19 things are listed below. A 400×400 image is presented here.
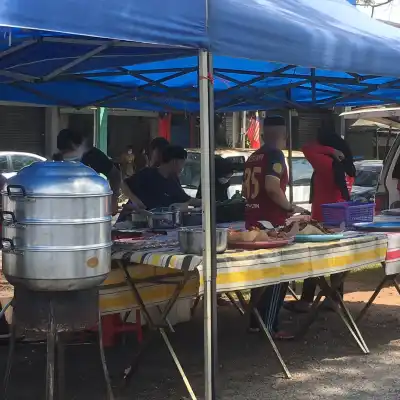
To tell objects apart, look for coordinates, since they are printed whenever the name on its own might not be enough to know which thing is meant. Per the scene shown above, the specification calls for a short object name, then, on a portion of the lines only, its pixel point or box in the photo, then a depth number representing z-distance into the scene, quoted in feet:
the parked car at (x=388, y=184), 27.74
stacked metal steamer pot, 11.22
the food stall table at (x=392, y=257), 16.92
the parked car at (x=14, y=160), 47.85
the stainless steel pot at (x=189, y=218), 16.99
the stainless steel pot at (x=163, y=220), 17.03
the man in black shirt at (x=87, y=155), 19.69
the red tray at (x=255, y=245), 14.32
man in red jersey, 17.67
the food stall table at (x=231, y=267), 13.21
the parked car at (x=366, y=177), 45.01
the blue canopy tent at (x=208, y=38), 11.23
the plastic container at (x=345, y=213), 17.85
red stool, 17.81
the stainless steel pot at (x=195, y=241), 13.03
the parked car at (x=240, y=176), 39.50
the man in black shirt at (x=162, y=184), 19.67
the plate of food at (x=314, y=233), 15.47
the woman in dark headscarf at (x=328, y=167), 20.08
